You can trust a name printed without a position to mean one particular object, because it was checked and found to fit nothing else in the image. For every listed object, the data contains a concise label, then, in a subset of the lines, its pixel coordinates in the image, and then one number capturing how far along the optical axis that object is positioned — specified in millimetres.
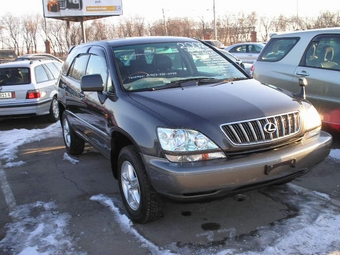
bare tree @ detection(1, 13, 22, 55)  60844
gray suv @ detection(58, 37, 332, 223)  3072
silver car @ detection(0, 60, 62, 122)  8844
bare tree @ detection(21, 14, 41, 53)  61300
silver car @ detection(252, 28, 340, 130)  5633
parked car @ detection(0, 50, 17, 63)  37944
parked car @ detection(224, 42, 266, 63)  18391
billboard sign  33500
